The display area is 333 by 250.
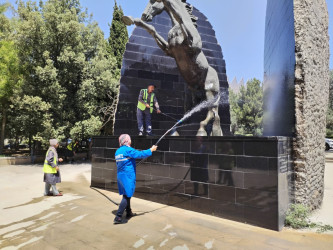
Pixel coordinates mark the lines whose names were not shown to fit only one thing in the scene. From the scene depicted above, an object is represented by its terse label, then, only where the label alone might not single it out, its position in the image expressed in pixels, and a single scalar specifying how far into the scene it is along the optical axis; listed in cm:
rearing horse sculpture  648
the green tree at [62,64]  1563
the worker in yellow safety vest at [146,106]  794
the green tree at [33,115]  1510
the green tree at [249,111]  2613
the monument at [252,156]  465
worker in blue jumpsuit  479
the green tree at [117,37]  2189
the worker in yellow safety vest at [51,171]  693
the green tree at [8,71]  1644
